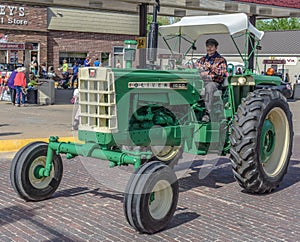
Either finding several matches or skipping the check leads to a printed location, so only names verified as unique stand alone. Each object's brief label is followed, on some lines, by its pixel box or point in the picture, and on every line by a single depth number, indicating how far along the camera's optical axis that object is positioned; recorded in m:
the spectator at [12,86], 17.23
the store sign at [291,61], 40.34
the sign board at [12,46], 26.95
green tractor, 5.23
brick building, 27.42
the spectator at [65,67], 28.01
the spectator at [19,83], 16.94
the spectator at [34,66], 23.85
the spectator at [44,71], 25.37
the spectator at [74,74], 26.05
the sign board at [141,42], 16.57
